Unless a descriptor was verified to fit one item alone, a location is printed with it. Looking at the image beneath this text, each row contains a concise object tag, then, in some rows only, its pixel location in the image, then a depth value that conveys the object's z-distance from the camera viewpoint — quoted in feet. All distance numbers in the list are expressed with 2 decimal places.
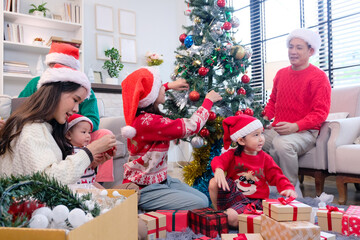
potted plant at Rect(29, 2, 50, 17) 12.79
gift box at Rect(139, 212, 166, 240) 4.53
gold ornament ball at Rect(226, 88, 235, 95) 7.05
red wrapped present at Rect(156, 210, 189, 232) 4.94
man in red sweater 7.75
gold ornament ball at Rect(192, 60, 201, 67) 7.20
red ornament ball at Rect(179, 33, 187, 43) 7.96
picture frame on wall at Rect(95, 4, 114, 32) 14.74
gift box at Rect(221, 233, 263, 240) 4.07
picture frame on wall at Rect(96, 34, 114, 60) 14.64
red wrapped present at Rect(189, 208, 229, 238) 4.67
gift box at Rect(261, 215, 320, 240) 3.71
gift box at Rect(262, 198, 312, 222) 3.92
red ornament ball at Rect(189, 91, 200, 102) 6.89
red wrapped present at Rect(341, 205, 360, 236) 4.66
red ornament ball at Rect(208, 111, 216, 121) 6.96
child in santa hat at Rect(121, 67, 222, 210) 5.36
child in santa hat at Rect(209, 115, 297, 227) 5.57
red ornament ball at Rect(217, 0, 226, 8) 7.35
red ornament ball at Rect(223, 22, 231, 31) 7.38
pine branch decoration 1.97
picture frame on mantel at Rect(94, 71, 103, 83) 14.20
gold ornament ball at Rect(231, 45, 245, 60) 7.17
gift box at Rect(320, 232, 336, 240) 3.93
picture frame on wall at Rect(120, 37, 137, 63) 15.38
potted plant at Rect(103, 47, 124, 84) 14.37
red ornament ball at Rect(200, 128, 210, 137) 7.09
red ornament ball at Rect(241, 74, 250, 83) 7.45
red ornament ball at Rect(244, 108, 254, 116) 6.94
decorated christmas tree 7.21
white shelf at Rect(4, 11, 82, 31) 12.42
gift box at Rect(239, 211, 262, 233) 4.63
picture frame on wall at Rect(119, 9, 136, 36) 15.47
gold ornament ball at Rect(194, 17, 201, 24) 7.60
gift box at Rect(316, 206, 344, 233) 4.86
